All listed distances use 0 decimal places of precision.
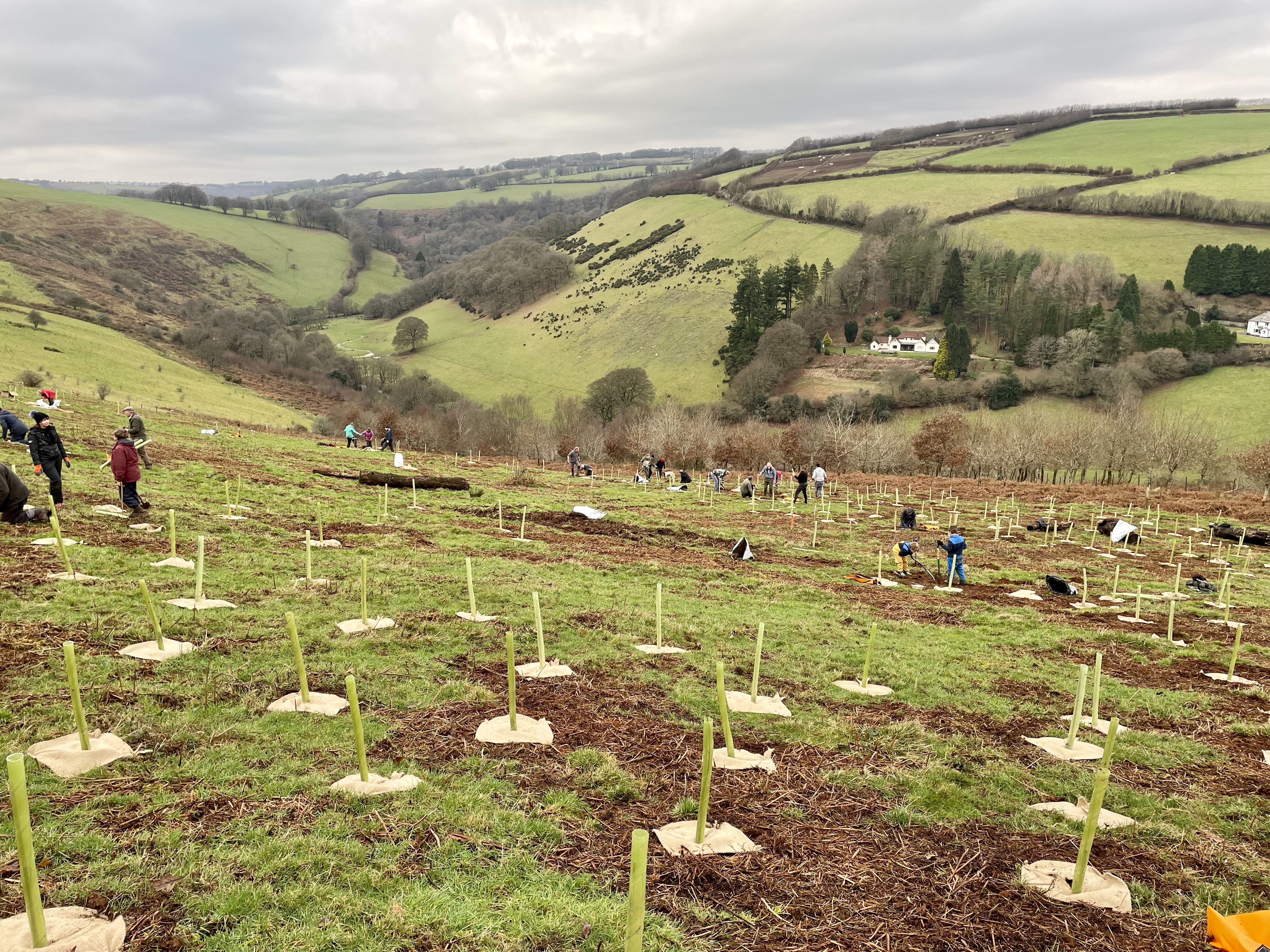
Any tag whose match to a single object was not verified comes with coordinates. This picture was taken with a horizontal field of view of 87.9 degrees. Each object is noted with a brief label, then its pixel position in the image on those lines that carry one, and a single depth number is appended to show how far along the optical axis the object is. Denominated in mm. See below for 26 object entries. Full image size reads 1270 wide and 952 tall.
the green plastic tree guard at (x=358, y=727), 6891
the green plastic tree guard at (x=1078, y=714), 9727
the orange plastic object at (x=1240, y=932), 5527
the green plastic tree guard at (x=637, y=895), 4535
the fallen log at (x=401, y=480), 29250
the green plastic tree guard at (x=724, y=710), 7895
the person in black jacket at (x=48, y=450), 16359
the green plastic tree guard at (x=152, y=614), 9484
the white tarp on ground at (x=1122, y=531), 31016
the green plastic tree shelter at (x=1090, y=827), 6332
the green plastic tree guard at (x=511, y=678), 8281
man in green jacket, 20016
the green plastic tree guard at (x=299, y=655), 8406
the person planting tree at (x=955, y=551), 21641
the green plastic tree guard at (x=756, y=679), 10367
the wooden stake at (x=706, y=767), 6508
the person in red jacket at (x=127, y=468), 17219
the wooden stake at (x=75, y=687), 6691
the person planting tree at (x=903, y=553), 23219
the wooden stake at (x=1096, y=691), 9969
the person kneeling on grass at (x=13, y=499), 15250
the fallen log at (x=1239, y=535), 32812
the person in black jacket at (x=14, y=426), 22016
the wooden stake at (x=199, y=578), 11477
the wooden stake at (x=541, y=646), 10914
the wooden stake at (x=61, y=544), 11875
